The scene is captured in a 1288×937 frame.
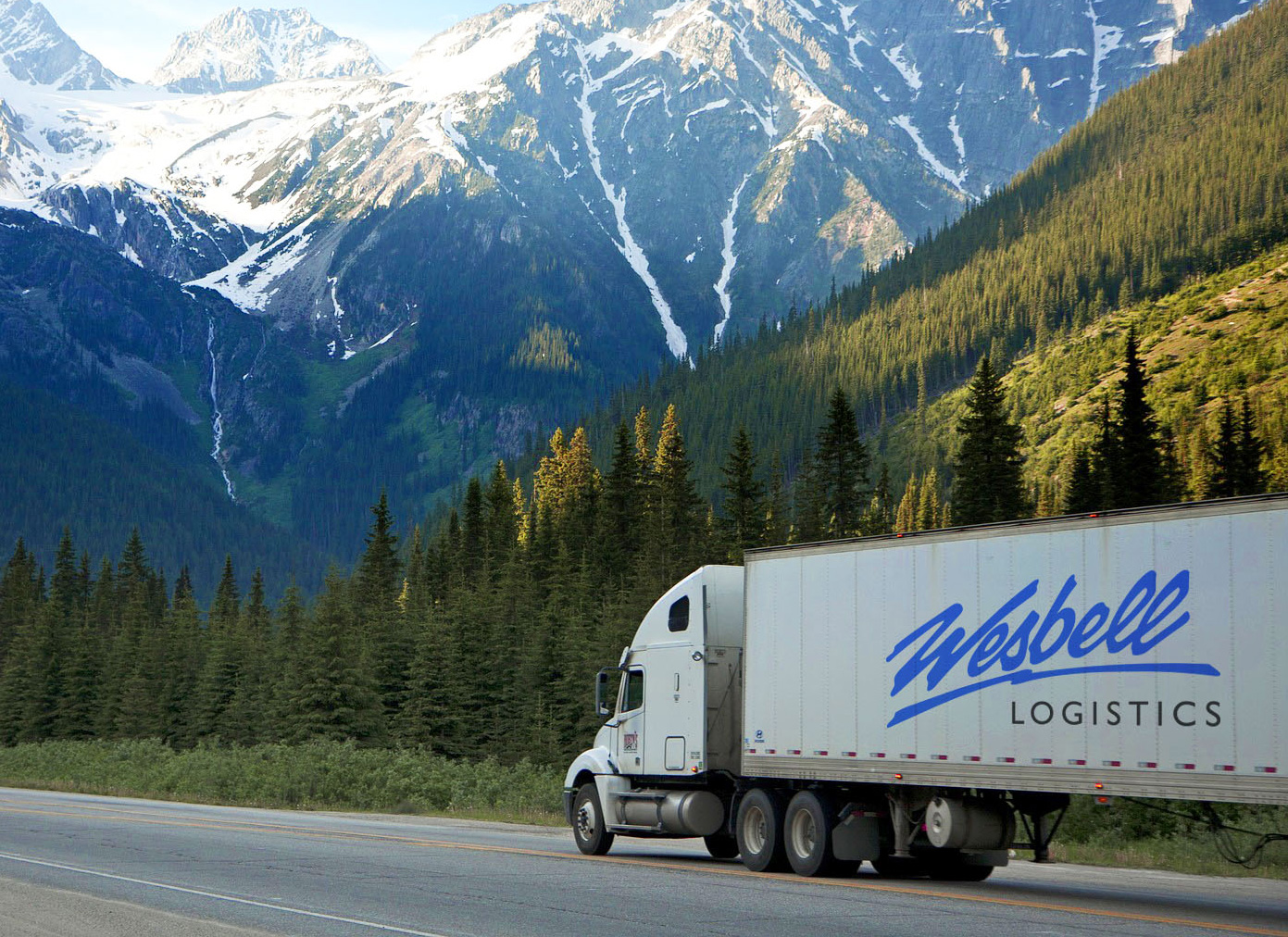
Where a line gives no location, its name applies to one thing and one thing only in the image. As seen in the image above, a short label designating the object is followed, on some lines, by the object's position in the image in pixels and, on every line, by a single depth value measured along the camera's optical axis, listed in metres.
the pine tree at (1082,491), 64.00
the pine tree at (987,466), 68.38
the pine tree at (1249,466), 64.38
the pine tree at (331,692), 71.62
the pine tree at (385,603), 79.62
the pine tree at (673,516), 79.69
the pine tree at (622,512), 93.31
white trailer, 15.21
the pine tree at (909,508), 119.03
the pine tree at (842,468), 78.81
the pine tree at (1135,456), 62.03
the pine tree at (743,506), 82.00
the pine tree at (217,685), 88.94
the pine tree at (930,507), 111.58
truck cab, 22.55
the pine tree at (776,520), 83.75
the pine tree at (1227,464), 63.75
